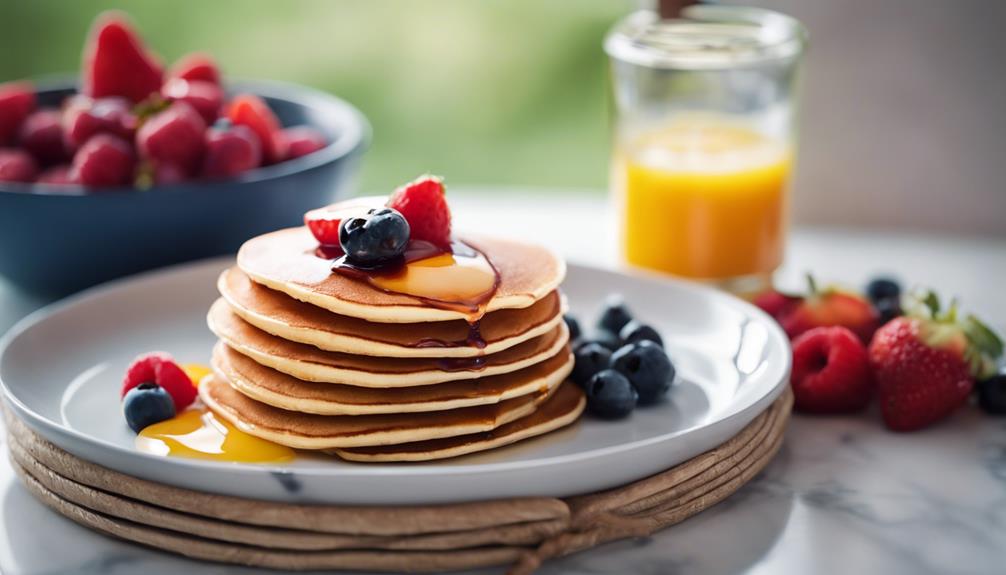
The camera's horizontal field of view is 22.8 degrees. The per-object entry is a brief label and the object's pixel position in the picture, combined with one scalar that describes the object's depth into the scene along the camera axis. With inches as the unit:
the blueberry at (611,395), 27.6
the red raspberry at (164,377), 27.7
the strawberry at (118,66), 33.6
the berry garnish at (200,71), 34.4
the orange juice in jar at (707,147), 32.5
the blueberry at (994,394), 28.8
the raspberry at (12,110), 33.3
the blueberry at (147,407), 27.2
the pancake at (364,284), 26.5
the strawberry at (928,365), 28.3
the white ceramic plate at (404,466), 25.2
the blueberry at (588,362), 28.3
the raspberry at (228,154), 32.0
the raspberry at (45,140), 33.0
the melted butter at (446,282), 26.7
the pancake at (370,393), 26.5
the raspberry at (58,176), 32.0
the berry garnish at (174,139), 31.7
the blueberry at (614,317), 29.8
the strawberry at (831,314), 30.1
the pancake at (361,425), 26.4
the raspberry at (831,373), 28.8
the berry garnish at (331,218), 27.8
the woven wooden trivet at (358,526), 25.2
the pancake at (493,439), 26.5
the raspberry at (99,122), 32.3
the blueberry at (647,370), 28.0
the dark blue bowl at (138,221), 31.3
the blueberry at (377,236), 26.8
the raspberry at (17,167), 32.1
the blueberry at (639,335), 29.0
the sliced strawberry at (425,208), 27.5
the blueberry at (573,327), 29.7
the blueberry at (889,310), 30.6
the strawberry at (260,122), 33.1
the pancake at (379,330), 26.5
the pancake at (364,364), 26.5
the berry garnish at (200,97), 33.2
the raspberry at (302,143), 33.4
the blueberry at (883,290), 31.3
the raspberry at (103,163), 31.6
